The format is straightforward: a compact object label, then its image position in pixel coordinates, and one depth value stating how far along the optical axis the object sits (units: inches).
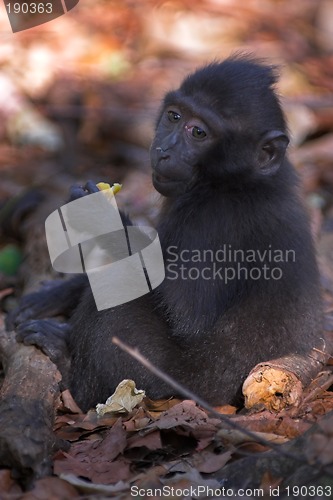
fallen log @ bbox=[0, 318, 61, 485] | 302.3
